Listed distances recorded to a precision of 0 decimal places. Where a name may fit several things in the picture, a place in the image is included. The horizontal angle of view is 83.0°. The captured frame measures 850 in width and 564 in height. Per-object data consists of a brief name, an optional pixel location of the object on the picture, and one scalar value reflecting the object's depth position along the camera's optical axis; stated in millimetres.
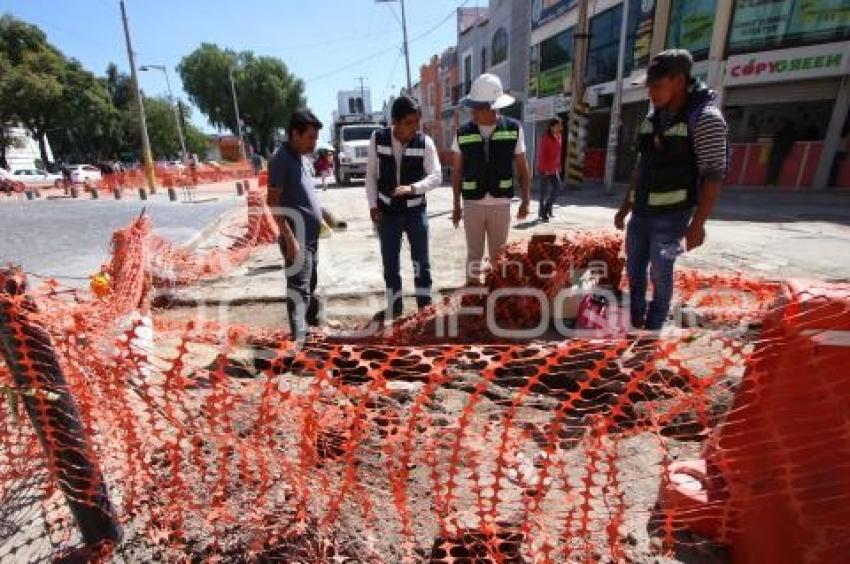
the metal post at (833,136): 11453
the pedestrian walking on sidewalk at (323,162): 19477
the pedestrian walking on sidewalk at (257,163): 29984
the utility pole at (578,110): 13549
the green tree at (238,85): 48719
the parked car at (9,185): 23328
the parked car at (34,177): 28566
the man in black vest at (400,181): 3641
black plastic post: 1496
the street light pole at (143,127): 20141
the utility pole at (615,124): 13680
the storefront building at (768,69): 11469
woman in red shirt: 8094
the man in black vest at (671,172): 2668
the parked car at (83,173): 28661
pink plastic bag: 3410
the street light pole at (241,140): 43319
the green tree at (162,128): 65812
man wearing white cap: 3652
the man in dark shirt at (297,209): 3281
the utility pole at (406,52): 28694
